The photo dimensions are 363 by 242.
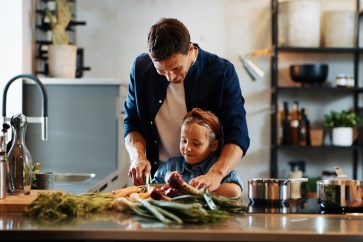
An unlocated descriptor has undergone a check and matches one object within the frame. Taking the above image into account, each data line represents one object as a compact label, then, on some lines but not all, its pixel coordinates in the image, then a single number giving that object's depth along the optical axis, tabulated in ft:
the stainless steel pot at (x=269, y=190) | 8.49
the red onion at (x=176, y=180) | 7.43
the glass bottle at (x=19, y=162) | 7.95
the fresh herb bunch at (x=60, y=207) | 6.93
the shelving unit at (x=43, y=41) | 16.63
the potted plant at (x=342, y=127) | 19.40
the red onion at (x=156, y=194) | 7.52
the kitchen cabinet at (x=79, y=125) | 15.88
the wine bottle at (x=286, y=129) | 19.61
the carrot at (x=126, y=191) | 7.87
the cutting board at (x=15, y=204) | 7.28
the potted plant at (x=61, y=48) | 16.22
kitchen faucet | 11.29
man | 8.78
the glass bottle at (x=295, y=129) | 19.61
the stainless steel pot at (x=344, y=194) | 7.98
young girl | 9.04
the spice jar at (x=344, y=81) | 19.61
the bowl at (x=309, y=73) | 19.34
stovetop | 7.86
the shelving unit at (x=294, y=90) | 19.56
